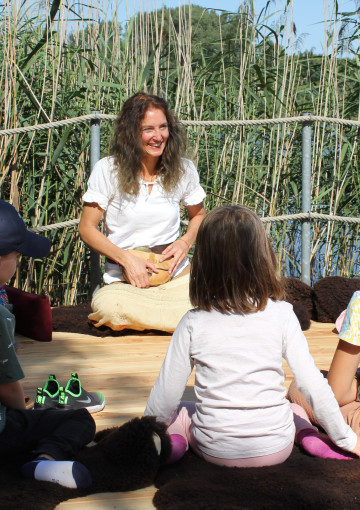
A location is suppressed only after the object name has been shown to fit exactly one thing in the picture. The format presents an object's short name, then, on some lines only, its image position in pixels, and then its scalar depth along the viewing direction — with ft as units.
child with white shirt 9.06
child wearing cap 9.03
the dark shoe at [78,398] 10.40
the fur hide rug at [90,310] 13.57
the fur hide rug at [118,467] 8.88
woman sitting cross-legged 13.47
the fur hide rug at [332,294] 14.14
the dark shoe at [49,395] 10.33
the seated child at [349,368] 9.36
